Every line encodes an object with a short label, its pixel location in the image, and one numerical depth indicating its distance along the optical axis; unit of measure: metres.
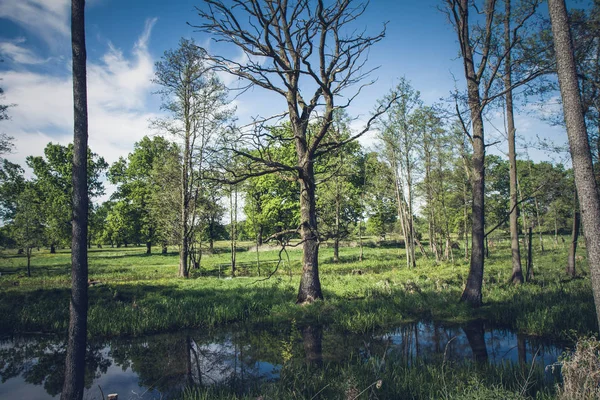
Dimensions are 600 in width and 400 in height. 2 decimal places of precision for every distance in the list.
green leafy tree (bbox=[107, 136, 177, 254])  41.06
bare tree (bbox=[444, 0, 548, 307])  10.48
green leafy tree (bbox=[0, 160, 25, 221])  27.45
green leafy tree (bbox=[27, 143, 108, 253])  36.22
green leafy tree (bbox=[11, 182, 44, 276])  23.08
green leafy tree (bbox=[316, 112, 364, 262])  29.14
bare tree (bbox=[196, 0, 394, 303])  9.67
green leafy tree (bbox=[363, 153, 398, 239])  25.72
